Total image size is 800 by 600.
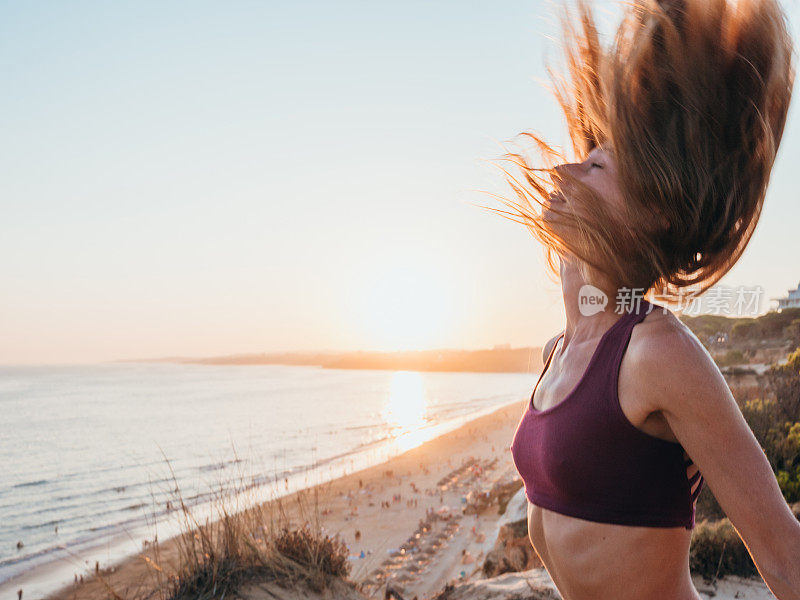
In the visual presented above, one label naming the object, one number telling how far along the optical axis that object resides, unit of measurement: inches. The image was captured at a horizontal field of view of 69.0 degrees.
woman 32.9
